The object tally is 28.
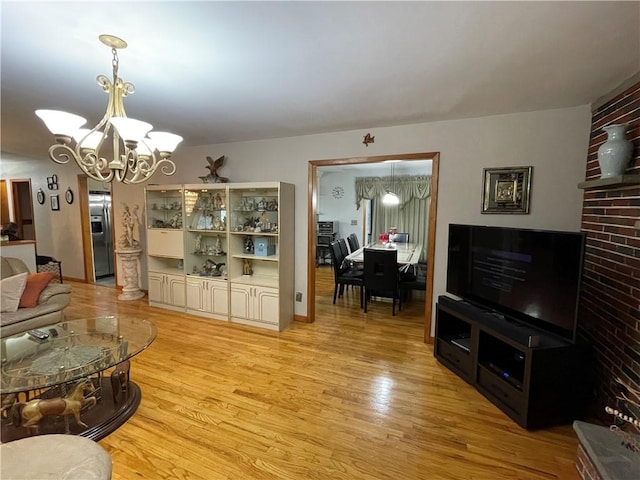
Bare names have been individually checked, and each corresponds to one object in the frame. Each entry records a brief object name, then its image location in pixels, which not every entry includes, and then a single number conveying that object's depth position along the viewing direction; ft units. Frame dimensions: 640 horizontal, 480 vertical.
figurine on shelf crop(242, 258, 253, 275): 13.17
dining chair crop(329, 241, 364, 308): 14.34
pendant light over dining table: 20.37
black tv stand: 6.28
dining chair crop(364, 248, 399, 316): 13.07
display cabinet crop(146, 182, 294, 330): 11.84
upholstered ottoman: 3.56
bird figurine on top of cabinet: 12.62
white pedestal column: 15.24
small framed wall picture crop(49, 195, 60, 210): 18.43
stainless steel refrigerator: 18.30
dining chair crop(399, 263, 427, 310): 13.47
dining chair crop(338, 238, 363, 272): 16.63
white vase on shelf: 6.18
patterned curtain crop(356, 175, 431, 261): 22.44
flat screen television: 6.23
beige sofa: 9.21
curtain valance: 22.30
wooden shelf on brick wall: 5.79
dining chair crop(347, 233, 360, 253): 19.75
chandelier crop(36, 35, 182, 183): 5.10
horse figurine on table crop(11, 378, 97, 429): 5.64
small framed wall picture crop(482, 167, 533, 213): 8.93
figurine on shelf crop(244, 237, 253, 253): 12.92
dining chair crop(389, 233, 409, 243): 21.59
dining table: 14.73
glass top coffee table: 5.82
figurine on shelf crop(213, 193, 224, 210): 12.96
